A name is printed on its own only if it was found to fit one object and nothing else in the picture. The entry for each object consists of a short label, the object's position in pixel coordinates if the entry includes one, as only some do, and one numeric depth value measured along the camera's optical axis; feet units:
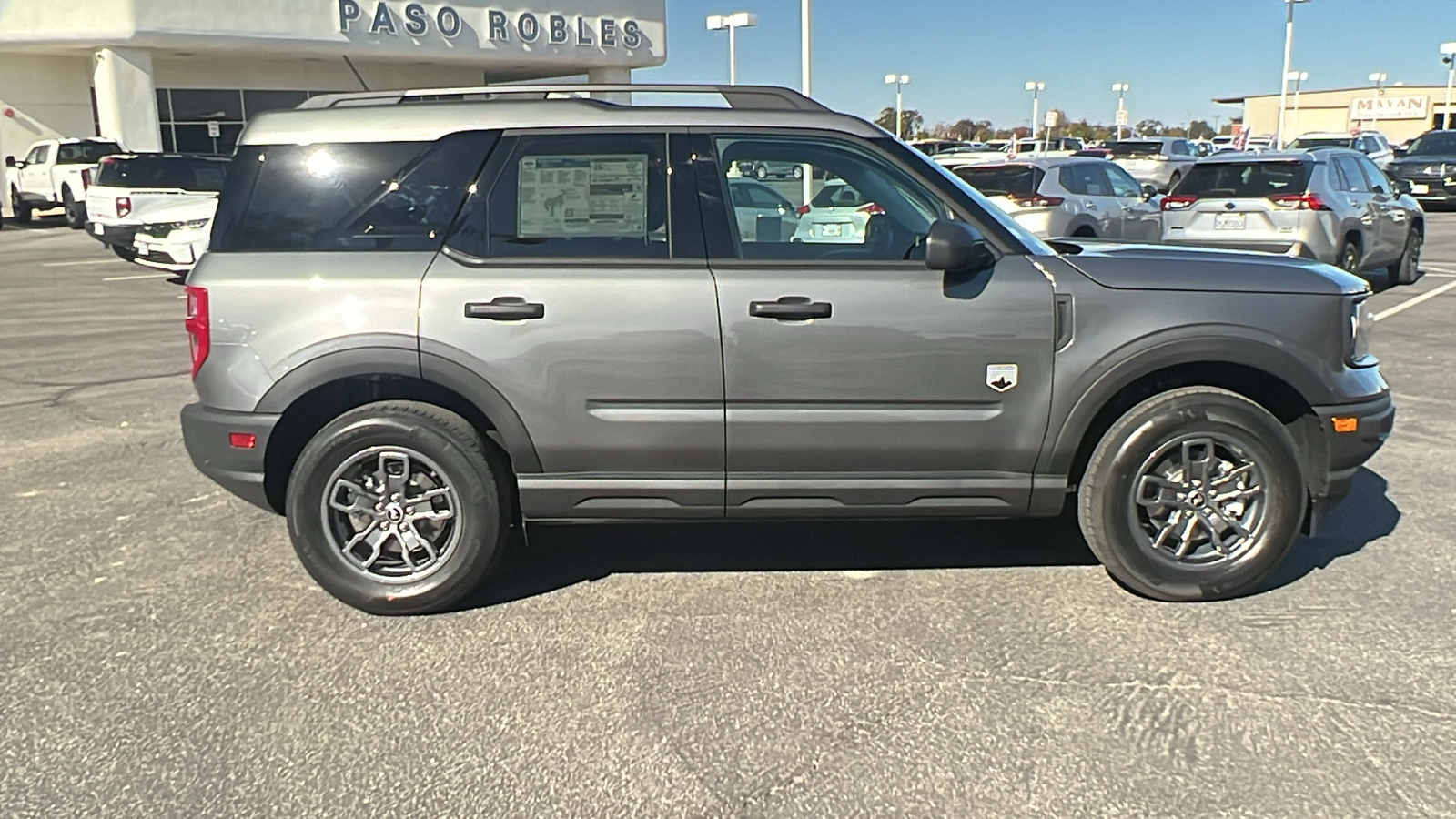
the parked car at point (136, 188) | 48.03
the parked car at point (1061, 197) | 40.22
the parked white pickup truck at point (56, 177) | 76.64
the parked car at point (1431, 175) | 80.28
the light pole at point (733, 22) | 74.95
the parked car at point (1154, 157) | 83.71
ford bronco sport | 13.20
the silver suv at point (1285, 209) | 37.60
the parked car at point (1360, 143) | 98.89
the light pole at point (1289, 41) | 138.00
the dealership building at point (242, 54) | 85.61
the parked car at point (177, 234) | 43.98
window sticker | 13.58
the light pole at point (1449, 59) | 156.04
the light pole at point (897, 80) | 154.28
